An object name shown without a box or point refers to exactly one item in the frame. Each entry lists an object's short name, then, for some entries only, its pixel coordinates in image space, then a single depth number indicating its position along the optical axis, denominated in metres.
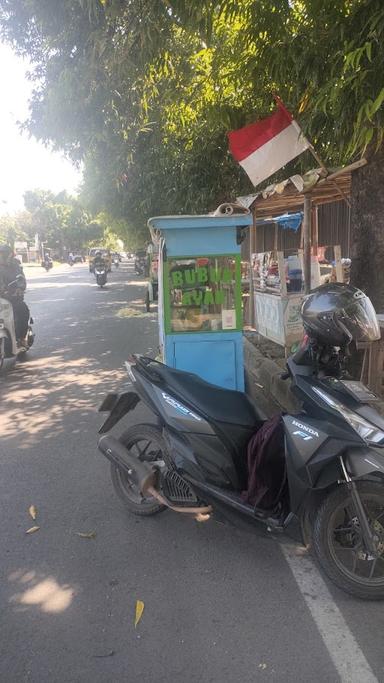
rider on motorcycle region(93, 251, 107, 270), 24.16
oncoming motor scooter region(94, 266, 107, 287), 23.80
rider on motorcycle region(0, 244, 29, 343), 7.89
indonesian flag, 5.70
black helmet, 2.80
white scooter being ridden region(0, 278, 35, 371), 7.45
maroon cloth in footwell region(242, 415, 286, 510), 2.95
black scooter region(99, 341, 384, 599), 2.54
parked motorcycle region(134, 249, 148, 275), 33.55
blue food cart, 5.05
